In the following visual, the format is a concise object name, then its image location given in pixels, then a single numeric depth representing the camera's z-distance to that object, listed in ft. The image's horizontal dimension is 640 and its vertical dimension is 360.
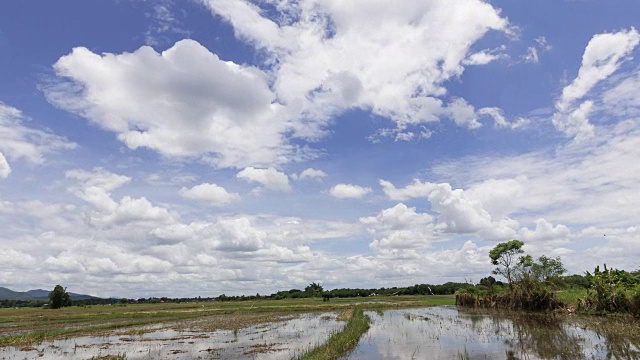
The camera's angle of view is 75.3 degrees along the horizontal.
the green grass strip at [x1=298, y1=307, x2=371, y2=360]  53.84
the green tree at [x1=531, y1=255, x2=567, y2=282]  196.46
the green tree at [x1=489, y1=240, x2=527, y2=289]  195.93
